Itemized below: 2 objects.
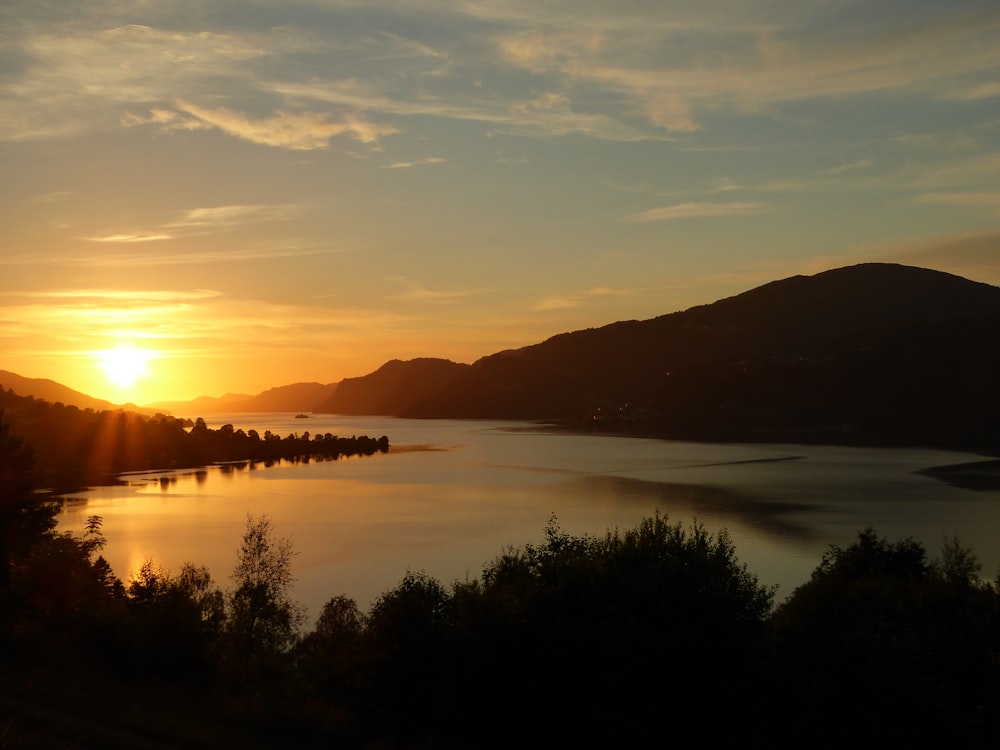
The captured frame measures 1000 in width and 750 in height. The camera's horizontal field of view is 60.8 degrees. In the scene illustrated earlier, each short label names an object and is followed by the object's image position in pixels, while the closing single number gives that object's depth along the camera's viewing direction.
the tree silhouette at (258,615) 24.06
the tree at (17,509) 25.59
